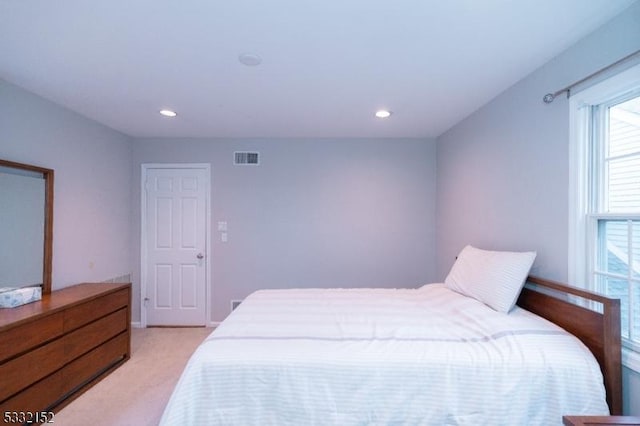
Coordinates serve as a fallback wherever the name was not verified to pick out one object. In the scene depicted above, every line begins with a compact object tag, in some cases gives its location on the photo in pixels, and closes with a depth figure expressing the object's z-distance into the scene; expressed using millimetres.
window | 1411
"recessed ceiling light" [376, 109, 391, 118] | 2676
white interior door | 3545
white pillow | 1791
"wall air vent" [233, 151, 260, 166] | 3574
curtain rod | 1343
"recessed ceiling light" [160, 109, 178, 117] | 2656
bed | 1291
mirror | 2061
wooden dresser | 1699
